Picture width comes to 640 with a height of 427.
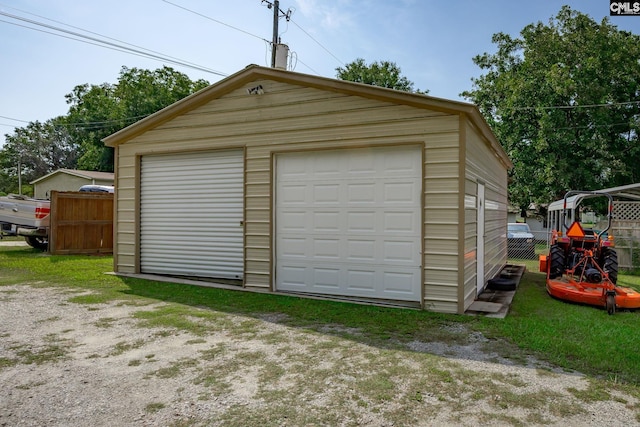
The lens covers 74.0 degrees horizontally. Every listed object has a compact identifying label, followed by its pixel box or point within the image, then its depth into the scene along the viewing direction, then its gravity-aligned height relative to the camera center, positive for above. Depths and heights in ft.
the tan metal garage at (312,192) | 20.15 +1.45
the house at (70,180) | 81.99 +6.92
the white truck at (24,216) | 41.98 -0.28
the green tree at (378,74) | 107.45 +36.84
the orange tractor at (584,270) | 20.48 -2.78
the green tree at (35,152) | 148.77 +21.82
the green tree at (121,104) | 109.50 +30.04
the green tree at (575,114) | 67.97 +17.49
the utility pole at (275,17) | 56.90 +26.91
